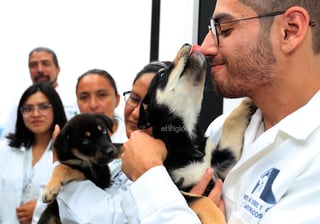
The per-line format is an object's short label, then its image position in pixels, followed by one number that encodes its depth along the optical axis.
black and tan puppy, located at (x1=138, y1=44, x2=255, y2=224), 1.23
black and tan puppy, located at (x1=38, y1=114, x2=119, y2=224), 1.75
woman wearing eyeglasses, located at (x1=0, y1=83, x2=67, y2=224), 2.29
